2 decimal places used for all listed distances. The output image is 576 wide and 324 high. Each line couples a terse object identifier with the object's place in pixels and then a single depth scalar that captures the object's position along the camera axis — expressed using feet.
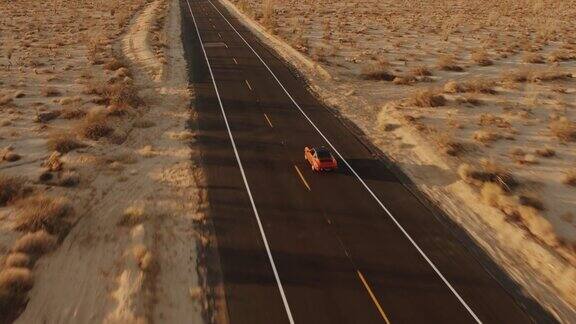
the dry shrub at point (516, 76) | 131.44
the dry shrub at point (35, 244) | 56.54
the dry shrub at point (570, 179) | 77.05
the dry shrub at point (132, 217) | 64.80
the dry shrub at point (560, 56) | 153.89
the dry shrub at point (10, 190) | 67.56
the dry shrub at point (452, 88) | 121.70
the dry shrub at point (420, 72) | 138.62
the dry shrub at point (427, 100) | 112.68
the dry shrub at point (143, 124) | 99.09
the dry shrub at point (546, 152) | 86.53
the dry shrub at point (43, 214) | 60.85
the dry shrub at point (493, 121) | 100.58
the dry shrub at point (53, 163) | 77.15
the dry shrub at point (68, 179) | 73.10
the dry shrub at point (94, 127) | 90.22
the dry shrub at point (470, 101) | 114.11
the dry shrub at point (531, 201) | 70.47
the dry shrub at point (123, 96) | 107.76
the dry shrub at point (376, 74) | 136.98
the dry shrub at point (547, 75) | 132.16
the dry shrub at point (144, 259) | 55.57
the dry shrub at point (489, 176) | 76.32
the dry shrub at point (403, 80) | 131.64
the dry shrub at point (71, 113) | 99.60
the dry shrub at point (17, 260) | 53.52
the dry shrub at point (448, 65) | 144.77
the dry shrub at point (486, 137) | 92.99
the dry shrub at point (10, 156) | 79.87
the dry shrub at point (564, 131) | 93.20
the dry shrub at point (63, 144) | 83.92
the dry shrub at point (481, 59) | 150.61
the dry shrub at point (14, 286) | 48.62
